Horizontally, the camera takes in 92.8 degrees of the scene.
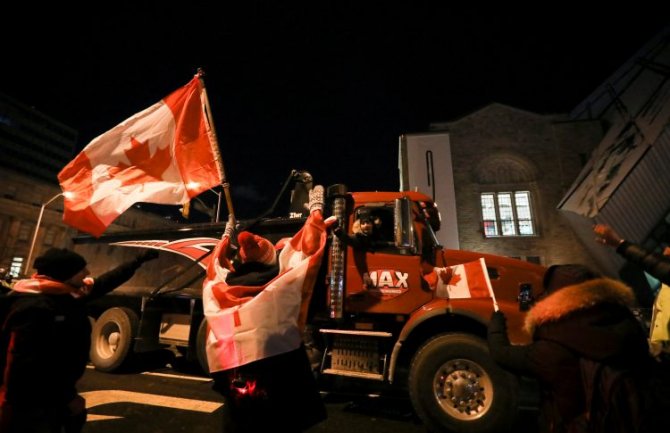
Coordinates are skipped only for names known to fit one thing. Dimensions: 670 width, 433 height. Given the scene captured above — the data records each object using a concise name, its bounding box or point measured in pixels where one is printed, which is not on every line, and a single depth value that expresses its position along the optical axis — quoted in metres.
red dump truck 3.93
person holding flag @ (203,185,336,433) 2.06
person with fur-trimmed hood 1.63
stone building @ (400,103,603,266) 16.21
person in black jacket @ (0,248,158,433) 2.03
